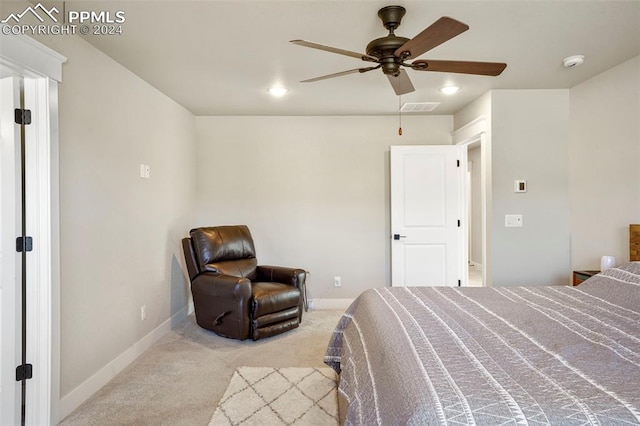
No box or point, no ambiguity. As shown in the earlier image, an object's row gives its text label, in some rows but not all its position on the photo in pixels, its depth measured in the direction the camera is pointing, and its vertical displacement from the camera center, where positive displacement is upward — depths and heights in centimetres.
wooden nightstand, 266 -52
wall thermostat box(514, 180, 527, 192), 327 +24
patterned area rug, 194 -118
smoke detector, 252 +113
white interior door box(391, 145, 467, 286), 397 -4
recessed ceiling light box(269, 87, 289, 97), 317 +116
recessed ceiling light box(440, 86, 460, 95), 319 +117
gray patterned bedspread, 88 -50
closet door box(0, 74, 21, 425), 175 -22
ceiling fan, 165 +81
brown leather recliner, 303 -72
